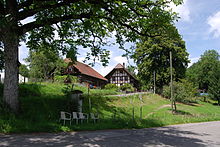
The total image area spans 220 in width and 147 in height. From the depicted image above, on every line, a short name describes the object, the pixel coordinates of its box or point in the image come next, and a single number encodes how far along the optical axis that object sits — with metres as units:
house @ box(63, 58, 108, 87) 47.27
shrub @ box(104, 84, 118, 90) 48.06
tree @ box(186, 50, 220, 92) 76.56
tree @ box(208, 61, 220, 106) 54.76
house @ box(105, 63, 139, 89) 62.44
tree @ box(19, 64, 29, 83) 57.84
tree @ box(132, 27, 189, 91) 45.22
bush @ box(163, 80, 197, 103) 32.06
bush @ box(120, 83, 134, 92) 50.59
